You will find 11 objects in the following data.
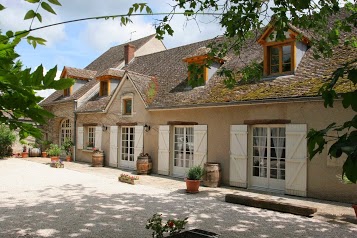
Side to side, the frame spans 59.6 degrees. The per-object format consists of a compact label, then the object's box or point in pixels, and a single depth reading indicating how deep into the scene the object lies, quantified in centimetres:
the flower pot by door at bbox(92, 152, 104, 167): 1569
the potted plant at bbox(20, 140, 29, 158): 2030
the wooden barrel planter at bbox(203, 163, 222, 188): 1053
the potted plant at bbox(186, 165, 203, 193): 966
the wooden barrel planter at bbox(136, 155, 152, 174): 1306
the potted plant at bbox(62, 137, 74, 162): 1844
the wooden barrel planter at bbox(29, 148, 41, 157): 2055
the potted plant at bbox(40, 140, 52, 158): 2056
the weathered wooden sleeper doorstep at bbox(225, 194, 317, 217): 709
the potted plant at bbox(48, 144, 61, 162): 1761
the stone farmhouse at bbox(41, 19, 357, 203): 893
